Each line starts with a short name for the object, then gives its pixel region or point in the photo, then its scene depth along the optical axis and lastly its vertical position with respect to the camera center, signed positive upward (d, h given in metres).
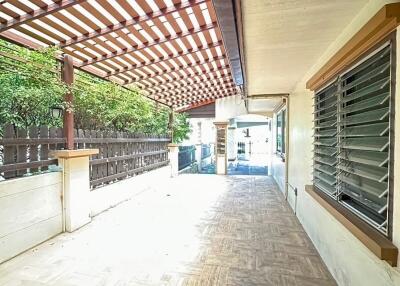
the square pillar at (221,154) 9.48 -0.66
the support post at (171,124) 8.69 +0.44
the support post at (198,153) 13.07 -0.89
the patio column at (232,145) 14.78 -0.52
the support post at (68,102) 3.54 +0.49
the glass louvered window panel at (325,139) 2.58 -0.04
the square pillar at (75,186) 3.39 -0.69
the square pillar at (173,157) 8.45 -0.69
